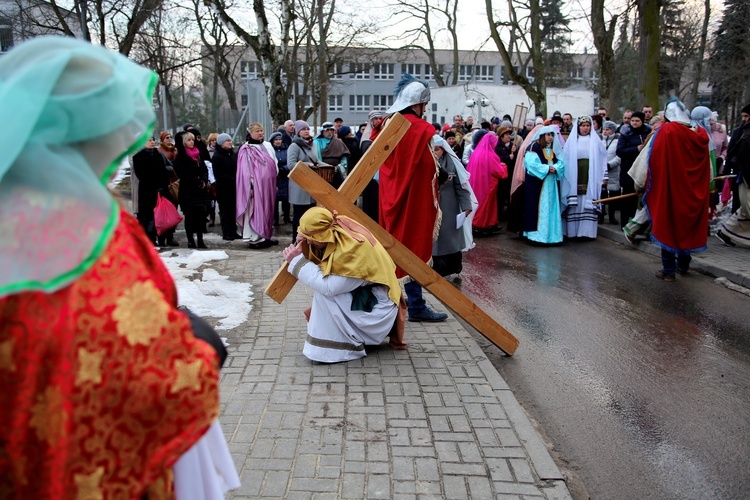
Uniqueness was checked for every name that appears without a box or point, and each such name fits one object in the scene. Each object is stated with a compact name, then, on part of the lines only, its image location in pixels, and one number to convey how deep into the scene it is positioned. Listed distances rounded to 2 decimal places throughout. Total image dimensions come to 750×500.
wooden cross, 4.74
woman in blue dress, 11.22
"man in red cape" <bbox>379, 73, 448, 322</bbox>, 5.90
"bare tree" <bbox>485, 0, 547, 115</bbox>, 25.31
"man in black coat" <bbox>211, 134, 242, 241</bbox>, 11.27
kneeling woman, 4.81
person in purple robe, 10.99
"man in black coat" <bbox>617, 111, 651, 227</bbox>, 11.82
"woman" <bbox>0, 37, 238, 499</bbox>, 1.36
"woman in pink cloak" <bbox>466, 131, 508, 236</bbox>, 12.27
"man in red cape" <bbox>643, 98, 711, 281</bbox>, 8.33
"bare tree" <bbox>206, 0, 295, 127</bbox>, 16.53
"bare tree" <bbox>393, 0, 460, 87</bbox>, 36.59
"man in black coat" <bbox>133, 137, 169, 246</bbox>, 10.27
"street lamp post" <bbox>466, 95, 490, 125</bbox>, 21.94
